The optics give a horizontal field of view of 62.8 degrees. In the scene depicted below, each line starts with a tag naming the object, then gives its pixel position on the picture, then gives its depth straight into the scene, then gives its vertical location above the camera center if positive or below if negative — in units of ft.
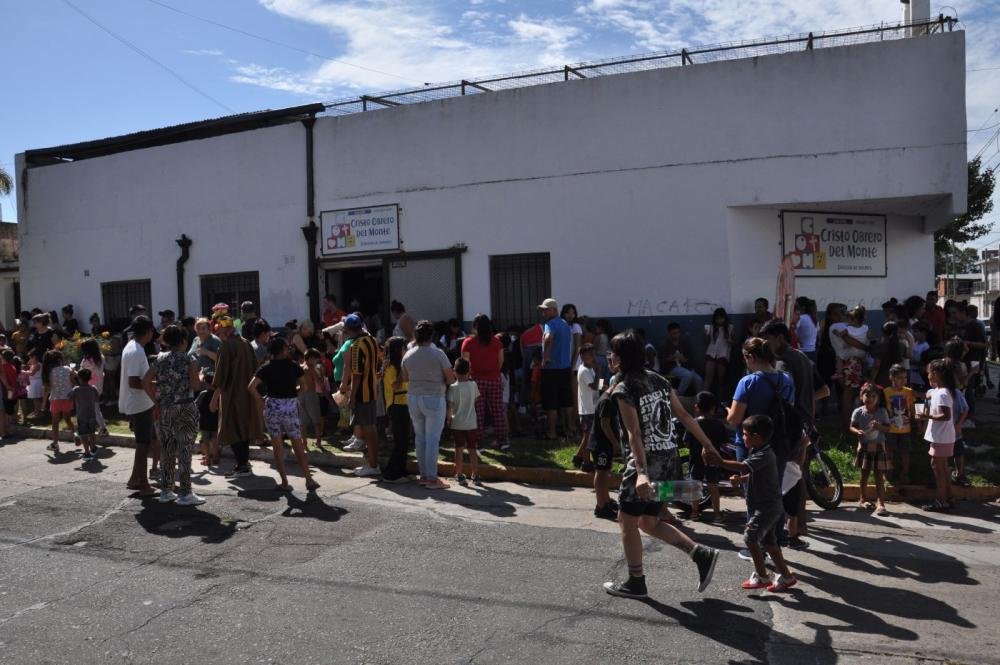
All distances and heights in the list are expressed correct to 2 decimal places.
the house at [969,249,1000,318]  238.48 +7.15
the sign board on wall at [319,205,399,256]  49.85 +4.93
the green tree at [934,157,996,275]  90.03 +10.65
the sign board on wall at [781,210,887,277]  42.60 +3.00
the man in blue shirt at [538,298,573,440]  35.94 -2.60
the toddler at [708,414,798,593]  18.02 -4.38
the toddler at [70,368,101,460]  36.47 -4.20
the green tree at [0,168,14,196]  97.40 +16.00
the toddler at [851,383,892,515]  25.68 -4.29
